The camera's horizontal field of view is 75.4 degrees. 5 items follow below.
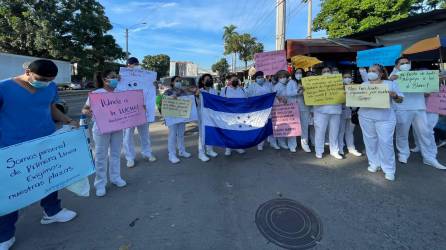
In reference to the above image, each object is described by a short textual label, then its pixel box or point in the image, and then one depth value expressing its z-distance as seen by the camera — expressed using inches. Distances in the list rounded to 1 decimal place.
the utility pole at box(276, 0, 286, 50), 558.3
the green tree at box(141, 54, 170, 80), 3368.6
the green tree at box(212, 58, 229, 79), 2912.6
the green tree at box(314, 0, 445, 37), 702.5
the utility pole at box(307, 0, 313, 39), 830.5
